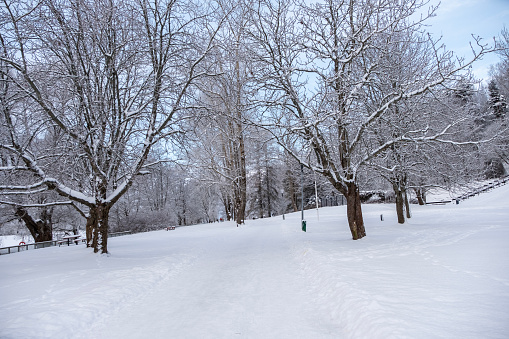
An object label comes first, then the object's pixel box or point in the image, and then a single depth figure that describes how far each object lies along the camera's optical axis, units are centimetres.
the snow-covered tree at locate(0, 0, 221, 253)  973
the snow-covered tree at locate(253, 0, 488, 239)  1053
